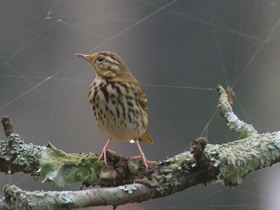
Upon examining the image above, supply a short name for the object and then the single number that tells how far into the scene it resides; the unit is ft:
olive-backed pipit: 12.50
